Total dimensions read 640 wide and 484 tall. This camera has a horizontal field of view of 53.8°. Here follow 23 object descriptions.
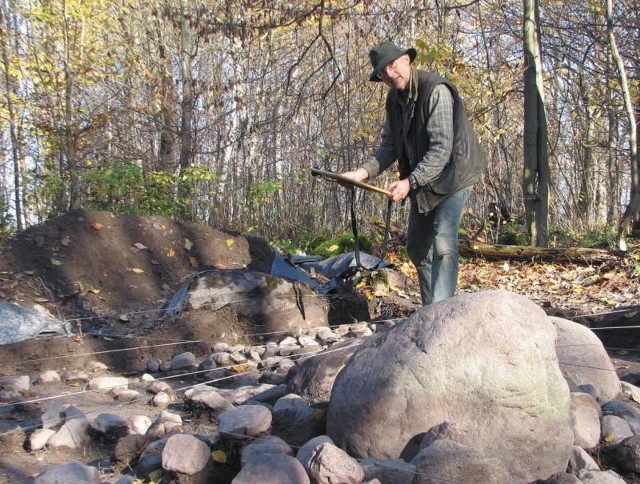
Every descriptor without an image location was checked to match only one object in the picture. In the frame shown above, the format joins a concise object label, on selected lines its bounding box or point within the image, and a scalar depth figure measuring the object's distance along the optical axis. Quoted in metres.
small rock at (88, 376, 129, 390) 3.95
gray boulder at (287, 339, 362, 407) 3.17
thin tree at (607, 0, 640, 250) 8.58
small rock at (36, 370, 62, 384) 4.23
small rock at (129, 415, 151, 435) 2.93
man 3.87
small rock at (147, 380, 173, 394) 3.79
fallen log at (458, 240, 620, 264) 7.70
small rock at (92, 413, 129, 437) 2.89
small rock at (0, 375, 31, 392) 3.79
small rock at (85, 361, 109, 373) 4.71
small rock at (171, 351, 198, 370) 4.72
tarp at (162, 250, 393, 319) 5.82
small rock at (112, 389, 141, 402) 3.71
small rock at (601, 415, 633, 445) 2.72
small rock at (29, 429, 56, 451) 2.81
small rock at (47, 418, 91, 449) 2.83
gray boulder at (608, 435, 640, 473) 2.51
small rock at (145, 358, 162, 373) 4.72
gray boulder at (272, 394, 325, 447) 2.77
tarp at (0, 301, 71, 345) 5.06
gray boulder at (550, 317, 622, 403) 3.32
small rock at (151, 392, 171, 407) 3.56
